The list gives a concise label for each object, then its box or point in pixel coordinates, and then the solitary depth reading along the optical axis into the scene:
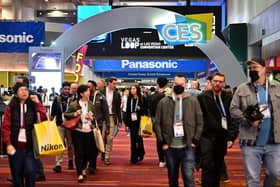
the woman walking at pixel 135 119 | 9.94
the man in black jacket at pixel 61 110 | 8.78
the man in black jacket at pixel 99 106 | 8.80
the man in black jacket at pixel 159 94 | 8.41
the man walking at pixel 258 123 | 4.71
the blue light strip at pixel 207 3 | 28.20
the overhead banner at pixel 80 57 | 17.80
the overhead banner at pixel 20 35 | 14.06
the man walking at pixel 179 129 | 5.51
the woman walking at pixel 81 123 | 7.45
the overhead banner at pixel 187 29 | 13.53
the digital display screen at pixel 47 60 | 13.02
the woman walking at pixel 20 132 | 5.53
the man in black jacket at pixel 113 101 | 9.96
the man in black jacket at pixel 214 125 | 5.82
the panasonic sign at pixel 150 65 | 29.03
